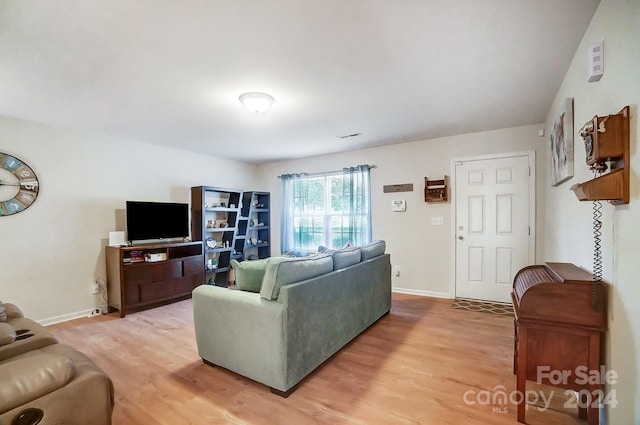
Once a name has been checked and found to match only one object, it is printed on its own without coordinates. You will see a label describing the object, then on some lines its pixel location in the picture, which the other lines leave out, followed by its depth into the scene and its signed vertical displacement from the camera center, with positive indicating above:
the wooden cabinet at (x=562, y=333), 1.51 -0.70
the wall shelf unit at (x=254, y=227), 5.53 -0.35
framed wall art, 2.20 +0.53
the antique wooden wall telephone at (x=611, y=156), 1.25 +0.23
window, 4.93 -0.02
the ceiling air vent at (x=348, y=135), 4.07 +1.05
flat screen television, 3.87 -0.14
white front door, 3.78 -0.23
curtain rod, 5.23 +0.66
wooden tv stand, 3.66 -0.87
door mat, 3.62 -1.31
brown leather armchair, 0.87 -0.61
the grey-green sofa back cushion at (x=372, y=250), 3.16 -0.48
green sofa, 1.97 -0.83
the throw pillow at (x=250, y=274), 2.27 -0.51
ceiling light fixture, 2.65 +1.01
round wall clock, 3.14 +0.29
